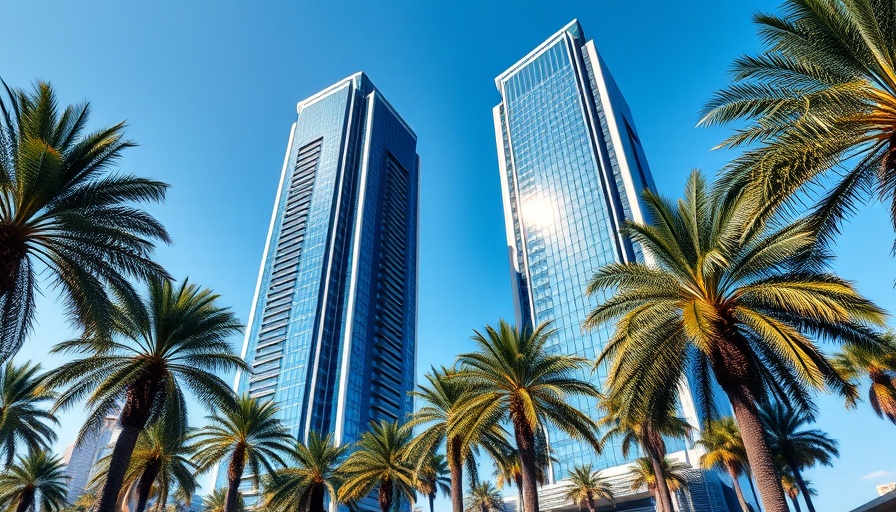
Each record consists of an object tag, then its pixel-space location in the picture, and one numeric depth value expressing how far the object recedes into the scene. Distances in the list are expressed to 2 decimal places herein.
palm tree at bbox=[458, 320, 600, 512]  21.58
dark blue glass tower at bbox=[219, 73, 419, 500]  96.31
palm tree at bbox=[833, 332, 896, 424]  26.58
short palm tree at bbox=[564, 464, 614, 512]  48.16
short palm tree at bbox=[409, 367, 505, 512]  23.01
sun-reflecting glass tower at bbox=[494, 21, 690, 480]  92.12
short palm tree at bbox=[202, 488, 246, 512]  46.75
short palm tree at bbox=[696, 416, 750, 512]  35.47
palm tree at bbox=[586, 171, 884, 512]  12.64
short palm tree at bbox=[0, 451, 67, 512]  34.00
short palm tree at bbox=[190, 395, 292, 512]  27.28
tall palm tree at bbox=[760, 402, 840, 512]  33.62
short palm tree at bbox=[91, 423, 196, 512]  24.95
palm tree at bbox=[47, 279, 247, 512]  18.45
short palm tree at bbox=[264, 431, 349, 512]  31.89
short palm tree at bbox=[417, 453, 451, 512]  34.11
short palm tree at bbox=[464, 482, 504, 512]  56.97
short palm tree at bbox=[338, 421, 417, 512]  30.34
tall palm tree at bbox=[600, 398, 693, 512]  27.81
